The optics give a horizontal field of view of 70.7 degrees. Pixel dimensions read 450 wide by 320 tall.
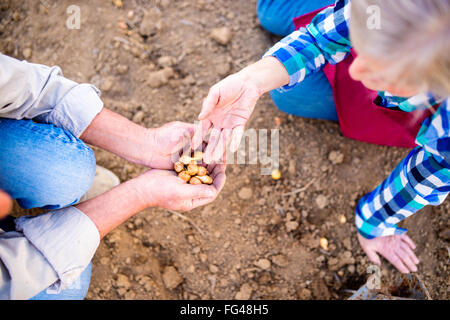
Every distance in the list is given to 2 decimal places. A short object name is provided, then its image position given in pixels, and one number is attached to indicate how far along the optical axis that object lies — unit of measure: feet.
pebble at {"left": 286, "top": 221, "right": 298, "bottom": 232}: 4.92
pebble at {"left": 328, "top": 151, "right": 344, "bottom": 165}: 5.15
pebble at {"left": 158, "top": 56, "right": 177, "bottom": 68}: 5.52
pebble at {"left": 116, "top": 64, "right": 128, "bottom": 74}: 5.48
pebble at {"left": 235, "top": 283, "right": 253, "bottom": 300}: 4.68
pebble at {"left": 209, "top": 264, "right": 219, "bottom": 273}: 4.81
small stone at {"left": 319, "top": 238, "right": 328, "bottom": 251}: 4.91
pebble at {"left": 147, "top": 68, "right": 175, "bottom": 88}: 5.38
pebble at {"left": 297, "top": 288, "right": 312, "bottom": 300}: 4.68
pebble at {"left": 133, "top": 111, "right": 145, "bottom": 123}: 5.23
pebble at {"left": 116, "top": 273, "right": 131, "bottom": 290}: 4.69
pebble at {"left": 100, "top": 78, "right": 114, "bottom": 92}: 5.45
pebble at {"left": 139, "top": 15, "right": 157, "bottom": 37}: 5.69
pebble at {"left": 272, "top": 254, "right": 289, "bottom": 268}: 4.79
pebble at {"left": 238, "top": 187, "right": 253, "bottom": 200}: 5.01
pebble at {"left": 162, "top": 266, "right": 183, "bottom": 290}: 4.67
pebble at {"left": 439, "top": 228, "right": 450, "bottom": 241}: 4.70
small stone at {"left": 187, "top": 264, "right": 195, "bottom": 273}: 4.81
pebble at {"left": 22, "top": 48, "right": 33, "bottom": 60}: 5.59
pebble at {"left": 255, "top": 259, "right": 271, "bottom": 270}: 4.79
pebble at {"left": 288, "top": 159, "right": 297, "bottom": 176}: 5.19
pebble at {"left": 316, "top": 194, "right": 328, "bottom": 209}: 5.06
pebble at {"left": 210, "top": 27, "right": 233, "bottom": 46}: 5.63
